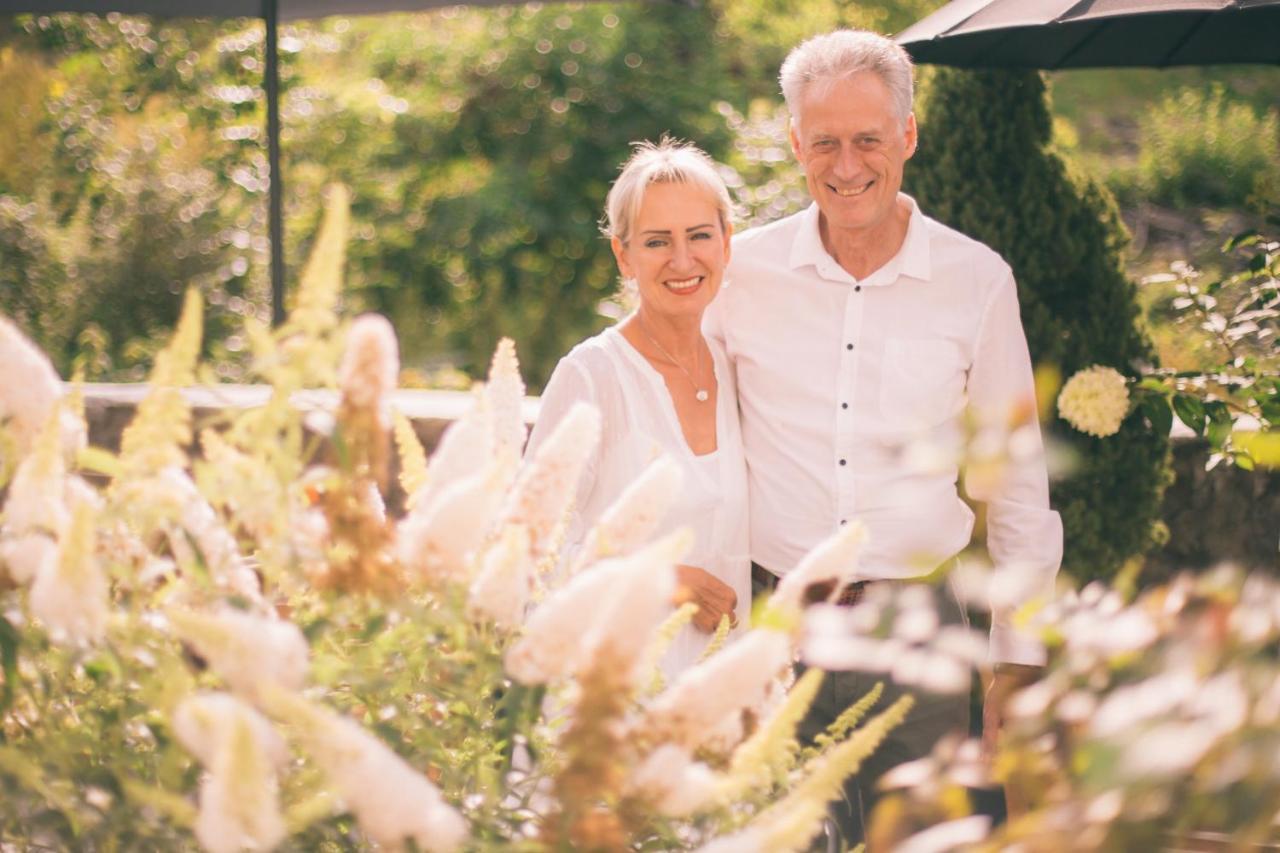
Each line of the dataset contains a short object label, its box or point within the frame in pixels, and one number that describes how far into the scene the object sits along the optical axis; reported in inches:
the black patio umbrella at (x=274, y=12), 201.2
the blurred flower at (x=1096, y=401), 125.0
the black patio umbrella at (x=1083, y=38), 117.3
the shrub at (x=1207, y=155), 402.9
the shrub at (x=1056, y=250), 150.3
